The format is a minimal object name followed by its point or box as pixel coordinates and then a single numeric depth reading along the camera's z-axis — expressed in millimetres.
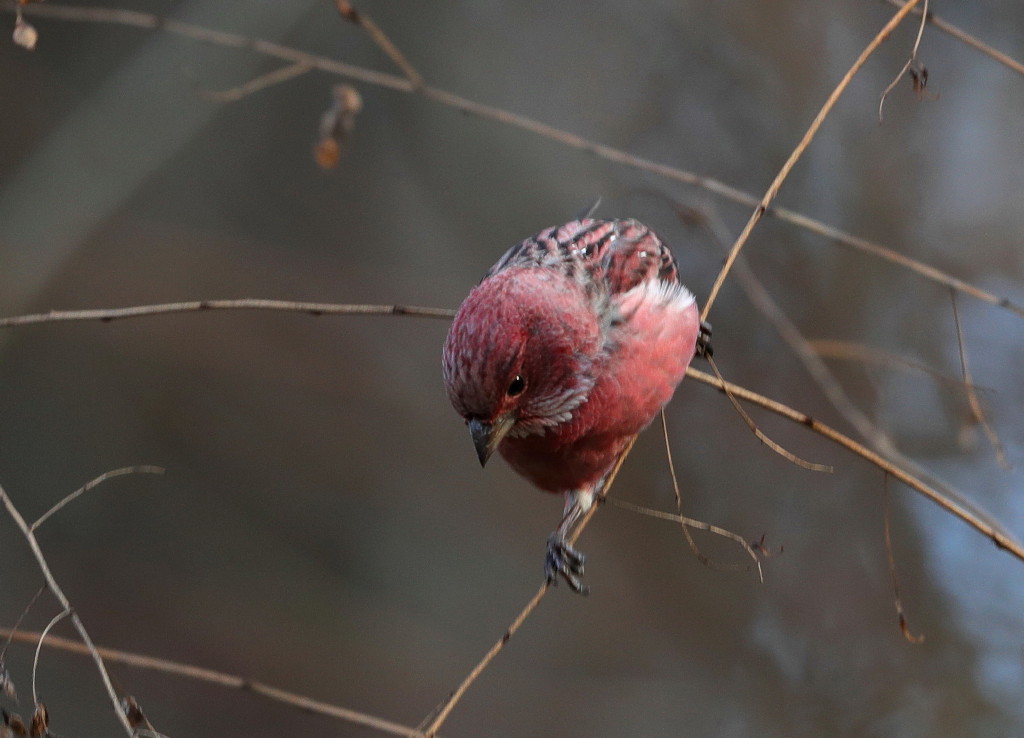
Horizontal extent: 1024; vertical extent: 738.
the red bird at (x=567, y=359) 5766
